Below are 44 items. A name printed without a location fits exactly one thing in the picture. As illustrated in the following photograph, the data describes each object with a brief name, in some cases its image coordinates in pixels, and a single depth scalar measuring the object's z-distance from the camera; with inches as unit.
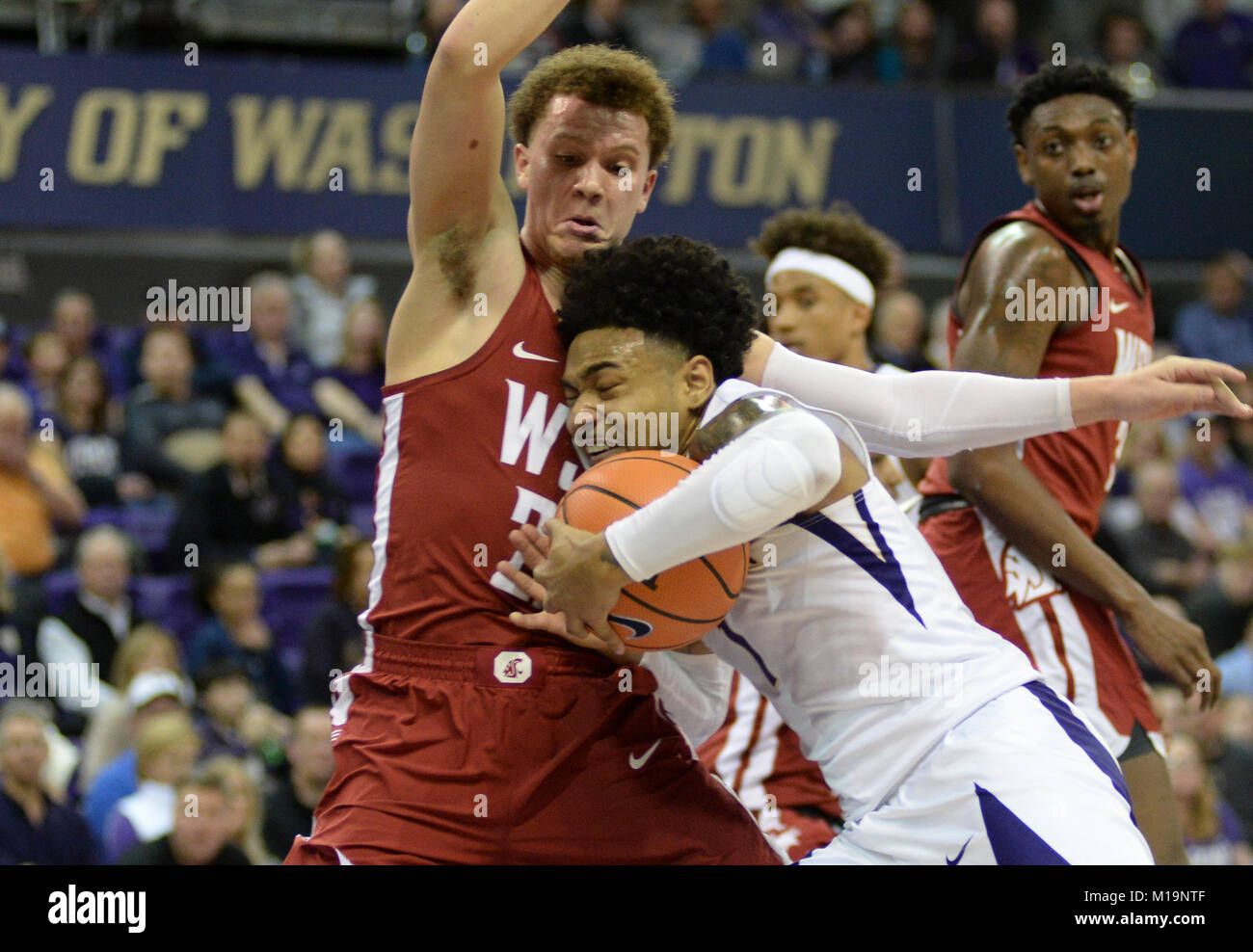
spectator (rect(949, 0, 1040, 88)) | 552.7
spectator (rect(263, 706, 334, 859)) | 273.0
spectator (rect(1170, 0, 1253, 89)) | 579.8
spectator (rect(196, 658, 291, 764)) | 297.3
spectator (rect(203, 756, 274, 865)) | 252.4
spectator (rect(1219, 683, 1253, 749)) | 348.5
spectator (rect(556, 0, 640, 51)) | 503.2
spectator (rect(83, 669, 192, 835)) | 276.7
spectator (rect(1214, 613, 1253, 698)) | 374.9
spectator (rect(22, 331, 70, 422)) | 404.5
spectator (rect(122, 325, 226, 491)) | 389.7
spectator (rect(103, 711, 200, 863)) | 264.1
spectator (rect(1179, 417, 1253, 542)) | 470.9
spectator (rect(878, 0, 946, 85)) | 557.6
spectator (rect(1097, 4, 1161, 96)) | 565.6
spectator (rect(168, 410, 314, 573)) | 359.6
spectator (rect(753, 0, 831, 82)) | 559.5
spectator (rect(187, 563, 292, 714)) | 327.6
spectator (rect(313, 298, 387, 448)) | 423.2
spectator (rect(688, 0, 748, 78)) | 552.4
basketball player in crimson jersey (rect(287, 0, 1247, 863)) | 137.0
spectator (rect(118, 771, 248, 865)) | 241.0
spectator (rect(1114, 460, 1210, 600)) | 425.1
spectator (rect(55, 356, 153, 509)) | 383.6
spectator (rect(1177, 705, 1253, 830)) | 333.7
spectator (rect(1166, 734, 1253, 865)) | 304.8
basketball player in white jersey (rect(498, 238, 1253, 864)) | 125.4
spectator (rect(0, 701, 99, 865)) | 251.6
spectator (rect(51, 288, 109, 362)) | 418.0
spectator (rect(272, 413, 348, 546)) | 377.7
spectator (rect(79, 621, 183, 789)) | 293.0
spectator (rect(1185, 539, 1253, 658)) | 390.0
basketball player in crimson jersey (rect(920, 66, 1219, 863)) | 170.2
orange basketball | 131.8
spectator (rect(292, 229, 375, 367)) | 449.1
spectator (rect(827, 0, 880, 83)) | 555.8
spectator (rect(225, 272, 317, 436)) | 427.2
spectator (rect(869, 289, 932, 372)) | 441.7
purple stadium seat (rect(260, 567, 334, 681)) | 364.2
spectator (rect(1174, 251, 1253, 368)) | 524.4
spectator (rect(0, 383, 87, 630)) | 347.6
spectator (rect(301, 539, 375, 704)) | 322.3
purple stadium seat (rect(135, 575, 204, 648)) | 346.0
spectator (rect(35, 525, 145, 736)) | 313.7
